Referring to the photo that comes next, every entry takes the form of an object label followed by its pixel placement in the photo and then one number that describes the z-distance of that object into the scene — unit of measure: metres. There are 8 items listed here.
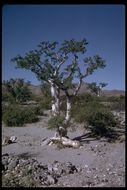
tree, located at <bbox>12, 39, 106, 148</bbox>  7.51
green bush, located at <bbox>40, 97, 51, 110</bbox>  15.64
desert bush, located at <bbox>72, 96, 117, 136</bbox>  9.09
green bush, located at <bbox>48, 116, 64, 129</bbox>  7.46
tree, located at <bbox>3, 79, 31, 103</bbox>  21.43
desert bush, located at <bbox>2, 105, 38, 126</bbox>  11.15
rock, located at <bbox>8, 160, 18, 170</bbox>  4.93
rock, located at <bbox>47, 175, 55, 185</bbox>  4.25
